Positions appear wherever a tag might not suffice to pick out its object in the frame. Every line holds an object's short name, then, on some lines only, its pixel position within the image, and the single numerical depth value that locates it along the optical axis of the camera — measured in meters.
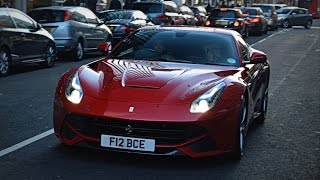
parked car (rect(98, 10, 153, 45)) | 21.02
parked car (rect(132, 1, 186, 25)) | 26.38
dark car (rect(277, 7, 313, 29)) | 47.44
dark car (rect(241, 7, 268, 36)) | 33.40
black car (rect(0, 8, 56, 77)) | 13.11
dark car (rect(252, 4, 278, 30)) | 40.94
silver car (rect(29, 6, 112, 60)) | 16.72
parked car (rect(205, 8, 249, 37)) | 28.86
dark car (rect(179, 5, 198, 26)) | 31.08
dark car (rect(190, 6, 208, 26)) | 36.08
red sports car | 5.55
